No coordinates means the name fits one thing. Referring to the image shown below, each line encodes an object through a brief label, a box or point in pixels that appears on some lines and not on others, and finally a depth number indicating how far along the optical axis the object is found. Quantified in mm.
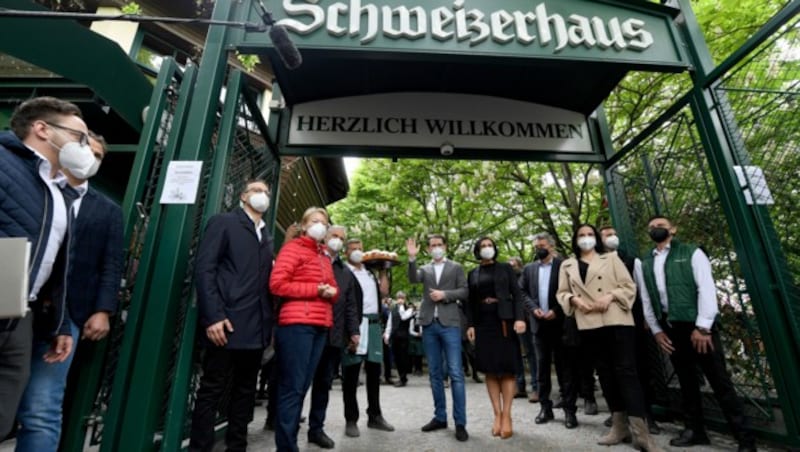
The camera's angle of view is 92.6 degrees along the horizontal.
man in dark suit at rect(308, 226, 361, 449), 4031
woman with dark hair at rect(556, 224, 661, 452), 3549
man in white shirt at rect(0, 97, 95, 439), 1832
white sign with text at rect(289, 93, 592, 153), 5148
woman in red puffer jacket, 3146
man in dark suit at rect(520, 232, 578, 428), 4887
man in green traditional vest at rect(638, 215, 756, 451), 3633
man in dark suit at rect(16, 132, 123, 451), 2148
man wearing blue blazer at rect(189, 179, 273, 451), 2832
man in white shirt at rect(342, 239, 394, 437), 4539
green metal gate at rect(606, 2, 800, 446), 3275
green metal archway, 2889
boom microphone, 2510
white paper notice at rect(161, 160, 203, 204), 3025
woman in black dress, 4305
